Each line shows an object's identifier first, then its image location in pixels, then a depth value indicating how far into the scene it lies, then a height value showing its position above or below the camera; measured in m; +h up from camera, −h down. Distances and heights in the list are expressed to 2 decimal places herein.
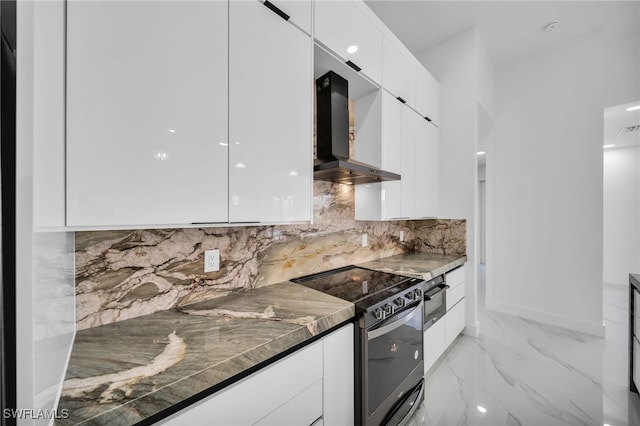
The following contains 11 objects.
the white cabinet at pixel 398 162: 2.07 +0.44
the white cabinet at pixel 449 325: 1.98 -0.98
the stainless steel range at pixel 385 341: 1.28 -0.72
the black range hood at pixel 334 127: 1.76 +0.60
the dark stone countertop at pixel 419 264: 2.01 -0.47
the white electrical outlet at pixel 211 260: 1.37 -0.26
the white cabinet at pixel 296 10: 1.29 +1.06
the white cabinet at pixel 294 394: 0.81 -0.67
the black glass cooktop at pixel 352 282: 1.47 -0.47
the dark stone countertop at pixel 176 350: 0.66 -0.47
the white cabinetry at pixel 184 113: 0.80 +0.38
